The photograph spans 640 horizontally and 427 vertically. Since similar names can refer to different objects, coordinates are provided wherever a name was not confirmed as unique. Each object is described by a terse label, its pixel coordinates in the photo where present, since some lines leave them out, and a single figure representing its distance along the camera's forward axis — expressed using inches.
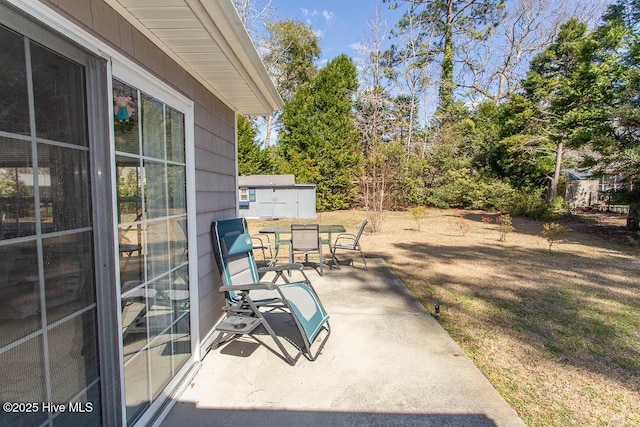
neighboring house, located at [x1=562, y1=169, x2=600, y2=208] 682.8
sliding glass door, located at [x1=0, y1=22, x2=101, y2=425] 41.3
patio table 241.8
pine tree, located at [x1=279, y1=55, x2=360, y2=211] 751.1
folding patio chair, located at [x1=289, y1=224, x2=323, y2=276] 215.8
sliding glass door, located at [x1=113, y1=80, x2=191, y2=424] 68.0
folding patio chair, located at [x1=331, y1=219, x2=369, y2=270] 230.4
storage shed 641.6
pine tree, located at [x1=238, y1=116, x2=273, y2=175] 729.0
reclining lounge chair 107.2
